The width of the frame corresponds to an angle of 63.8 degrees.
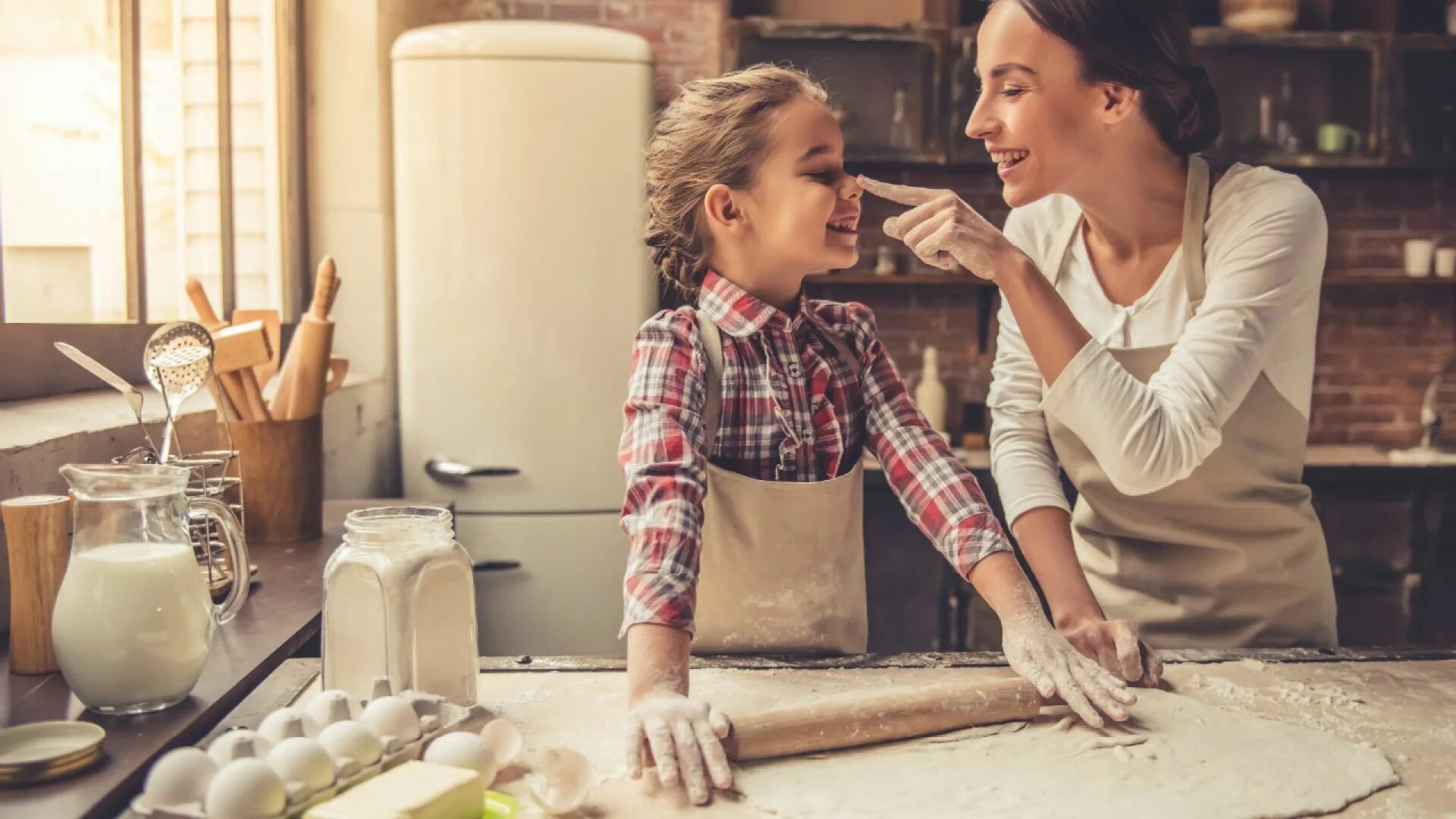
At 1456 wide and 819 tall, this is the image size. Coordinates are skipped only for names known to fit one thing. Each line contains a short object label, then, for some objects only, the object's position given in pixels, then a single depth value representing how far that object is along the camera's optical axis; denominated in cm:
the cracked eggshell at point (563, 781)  92
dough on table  95
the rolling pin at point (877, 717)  104
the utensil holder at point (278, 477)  193
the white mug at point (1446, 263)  386
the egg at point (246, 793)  80
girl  129
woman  150
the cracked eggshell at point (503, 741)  99
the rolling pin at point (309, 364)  200
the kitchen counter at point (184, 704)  89
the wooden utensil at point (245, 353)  185
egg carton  83
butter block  83
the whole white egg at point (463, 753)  92
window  210
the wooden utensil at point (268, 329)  221
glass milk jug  103
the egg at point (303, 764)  84
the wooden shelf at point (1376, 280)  373
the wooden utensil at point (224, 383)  190
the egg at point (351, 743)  89
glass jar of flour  109
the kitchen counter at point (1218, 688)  107
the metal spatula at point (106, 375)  131
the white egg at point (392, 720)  95
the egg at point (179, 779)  83
